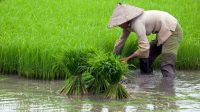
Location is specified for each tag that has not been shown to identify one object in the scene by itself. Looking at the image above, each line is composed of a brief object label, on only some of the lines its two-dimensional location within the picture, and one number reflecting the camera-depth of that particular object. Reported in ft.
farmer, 34.59
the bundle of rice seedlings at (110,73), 29.62
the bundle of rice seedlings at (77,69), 30.44
